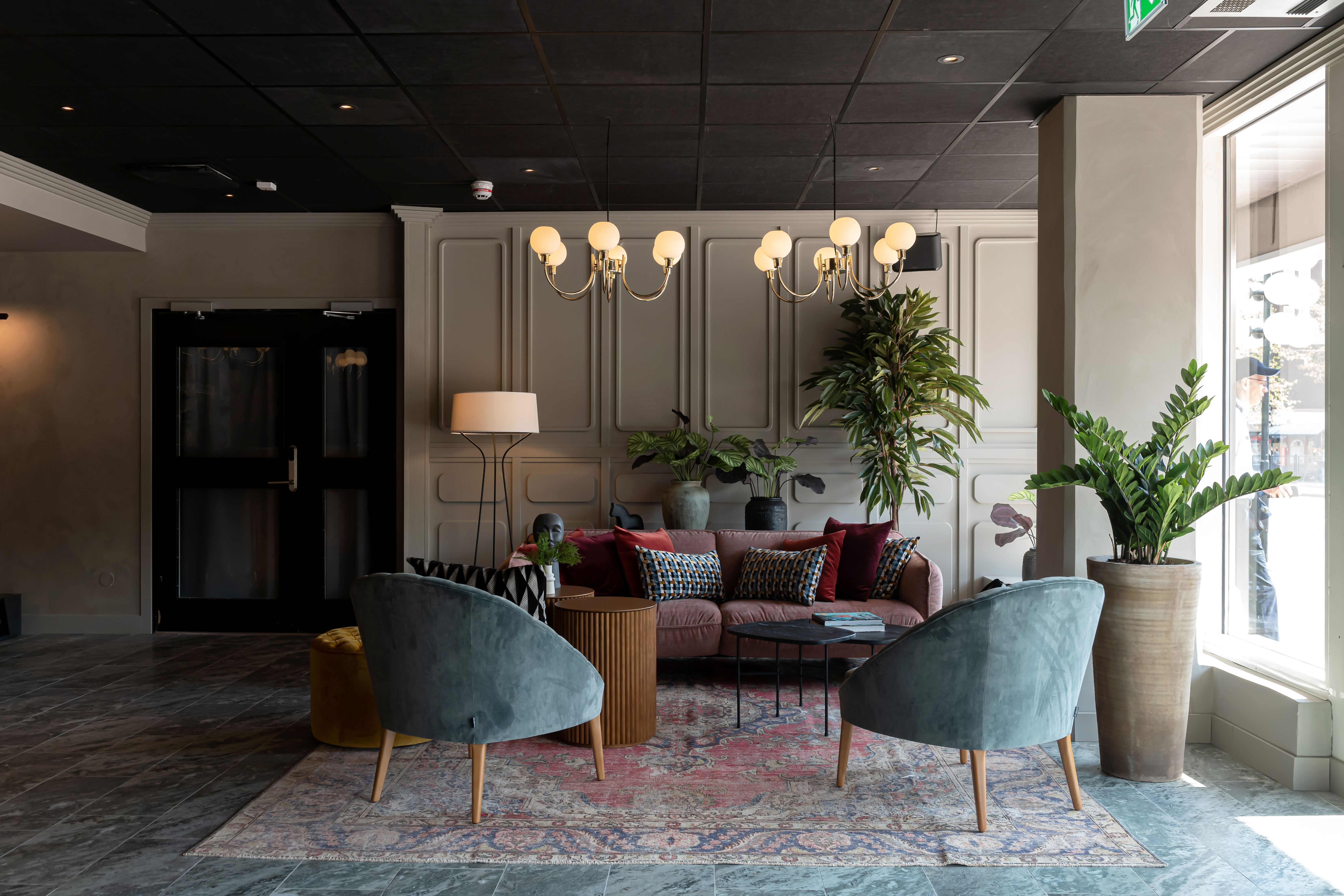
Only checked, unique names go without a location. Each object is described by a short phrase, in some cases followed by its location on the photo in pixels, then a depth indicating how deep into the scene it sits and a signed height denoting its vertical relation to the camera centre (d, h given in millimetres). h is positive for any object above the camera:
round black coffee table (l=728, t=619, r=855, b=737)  3740 -819
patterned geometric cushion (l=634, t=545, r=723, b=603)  4797 -720
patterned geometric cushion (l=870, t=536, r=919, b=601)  4871 -682
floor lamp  5512 +170
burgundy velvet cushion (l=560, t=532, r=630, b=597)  5020 -716
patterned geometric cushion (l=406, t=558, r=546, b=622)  3588 -556
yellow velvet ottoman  3555 -1005
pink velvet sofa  4621 -885
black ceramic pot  5668 -462
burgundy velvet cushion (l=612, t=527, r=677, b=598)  4902 -576
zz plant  3230 -137
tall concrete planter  3217 -786
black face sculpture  5352 -504
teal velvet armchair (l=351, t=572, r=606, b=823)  2820 -703
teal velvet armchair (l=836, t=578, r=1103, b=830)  2740 -700
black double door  6297 -169
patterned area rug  2670 -1208
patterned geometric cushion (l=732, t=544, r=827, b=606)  4727 -712
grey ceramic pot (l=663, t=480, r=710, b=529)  5703 -411
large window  3428 +237
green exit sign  2920 +1404
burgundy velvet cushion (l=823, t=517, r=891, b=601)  4863 -644
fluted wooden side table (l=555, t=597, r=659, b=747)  3590 -855
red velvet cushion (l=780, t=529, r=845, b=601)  4844 -671
